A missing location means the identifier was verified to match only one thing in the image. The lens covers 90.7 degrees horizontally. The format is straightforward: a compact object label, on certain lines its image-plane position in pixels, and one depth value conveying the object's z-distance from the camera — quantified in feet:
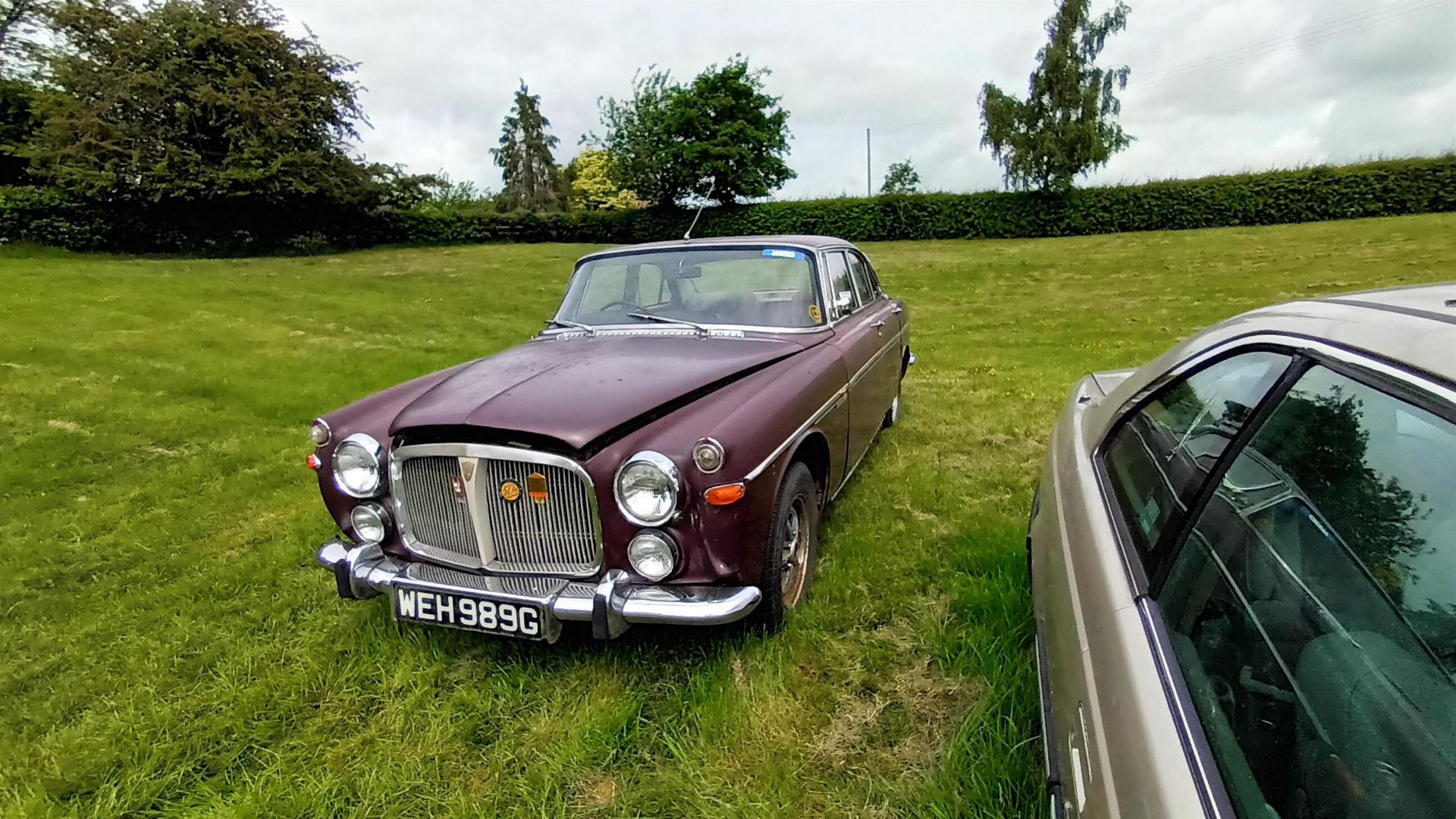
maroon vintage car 7.91
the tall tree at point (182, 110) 67.36
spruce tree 155.43
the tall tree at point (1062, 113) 81.56
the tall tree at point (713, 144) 98.99
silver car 3.31
